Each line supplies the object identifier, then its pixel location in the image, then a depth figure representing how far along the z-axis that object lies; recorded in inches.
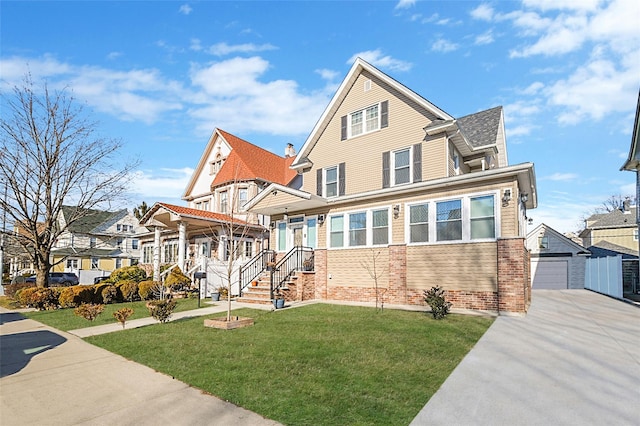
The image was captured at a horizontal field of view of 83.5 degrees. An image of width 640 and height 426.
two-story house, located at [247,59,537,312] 435.5
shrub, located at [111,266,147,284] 843.8
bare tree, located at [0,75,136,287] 637.3
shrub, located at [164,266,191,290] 690.8
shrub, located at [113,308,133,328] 357.1
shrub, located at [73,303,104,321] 396.5
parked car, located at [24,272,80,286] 1145.4
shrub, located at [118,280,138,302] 633.6
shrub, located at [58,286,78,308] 553.0
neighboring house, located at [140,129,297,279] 792.9
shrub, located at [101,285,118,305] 603.2
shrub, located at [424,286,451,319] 388.2
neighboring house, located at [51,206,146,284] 1556.3
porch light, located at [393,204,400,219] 520.7
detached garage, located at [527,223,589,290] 964.6
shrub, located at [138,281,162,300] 641.1
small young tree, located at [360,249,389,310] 530.0
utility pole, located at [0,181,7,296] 628.4
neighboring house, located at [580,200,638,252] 1433.3
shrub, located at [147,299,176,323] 388.2
